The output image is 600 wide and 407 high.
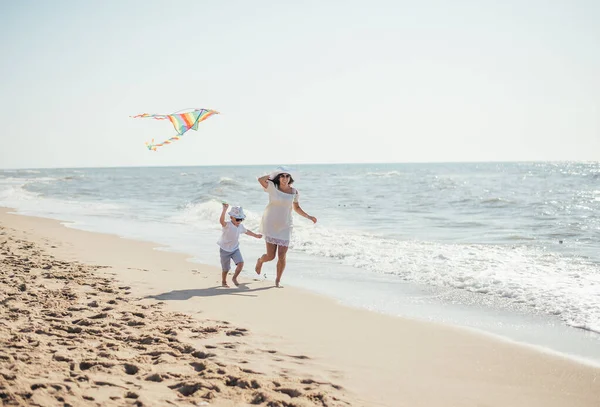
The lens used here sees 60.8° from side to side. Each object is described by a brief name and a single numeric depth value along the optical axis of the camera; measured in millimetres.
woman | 7070
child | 7109
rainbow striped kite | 8414
